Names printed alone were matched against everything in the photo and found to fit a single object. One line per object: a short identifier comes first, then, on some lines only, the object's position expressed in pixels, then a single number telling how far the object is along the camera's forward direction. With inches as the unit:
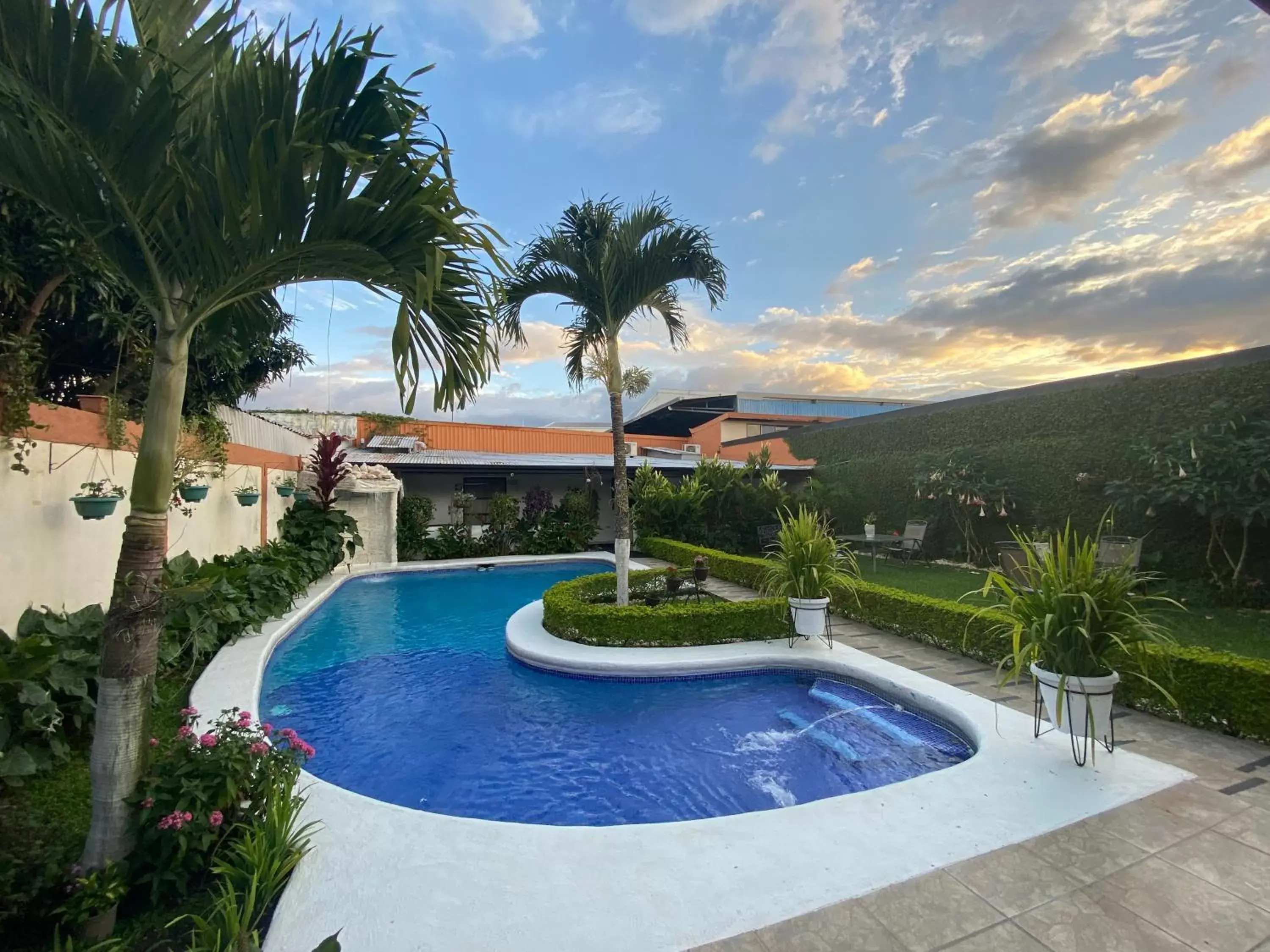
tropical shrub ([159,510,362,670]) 239.9
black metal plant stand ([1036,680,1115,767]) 145.6
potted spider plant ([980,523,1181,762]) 143.9
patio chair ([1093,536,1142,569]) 306.7
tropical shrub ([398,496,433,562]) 610.9
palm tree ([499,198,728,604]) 311.7
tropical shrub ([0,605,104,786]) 127.6
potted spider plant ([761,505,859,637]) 269.7
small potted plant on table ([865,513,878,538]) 481.1
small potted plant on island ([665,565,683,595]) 341.1
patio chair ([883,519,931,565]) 485.4
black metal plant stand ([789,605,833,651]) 277.4
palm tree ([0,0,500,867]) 84.0
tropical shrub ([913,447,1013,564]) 447.5
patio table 458.0
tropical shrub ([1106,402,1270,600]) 281.3
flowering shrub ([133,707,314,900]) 96.1
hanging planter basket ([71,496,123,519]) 195.8
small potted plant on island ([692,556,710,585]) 323.9
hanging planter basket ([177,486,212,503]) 274.4
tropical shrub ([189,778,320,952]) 81.3
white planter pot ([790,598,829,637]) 271.0
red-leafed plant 466.0
